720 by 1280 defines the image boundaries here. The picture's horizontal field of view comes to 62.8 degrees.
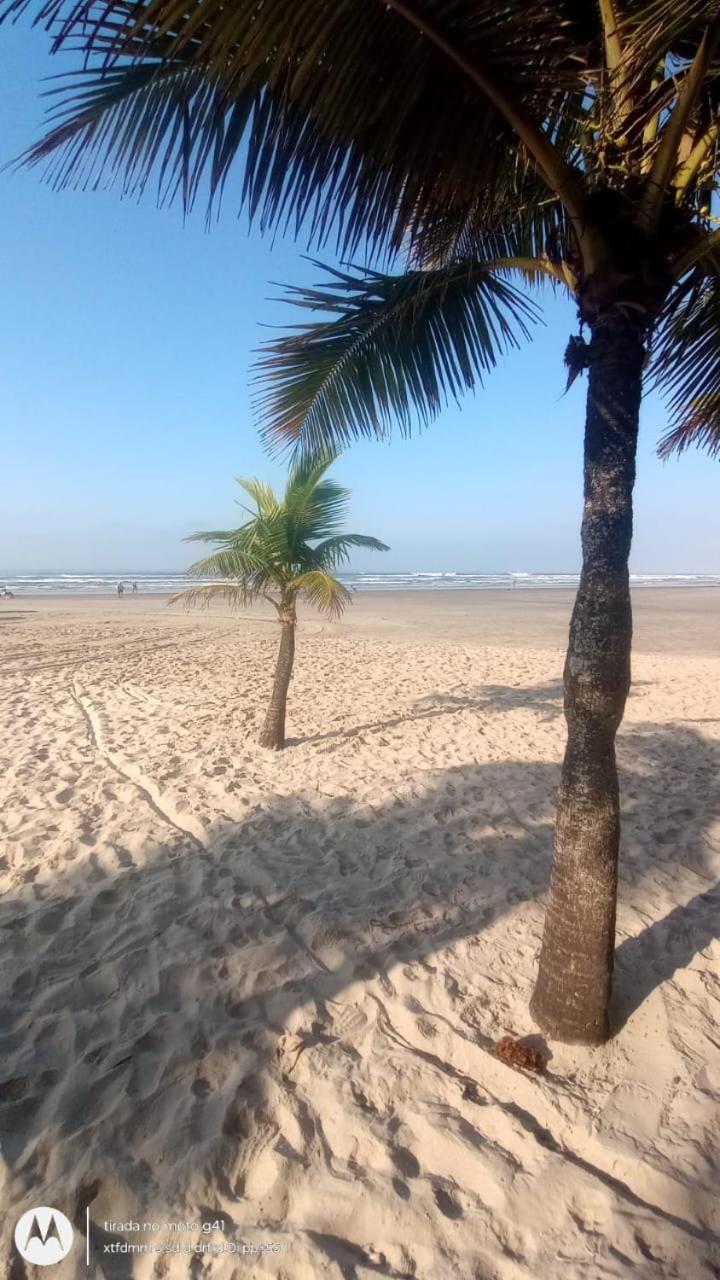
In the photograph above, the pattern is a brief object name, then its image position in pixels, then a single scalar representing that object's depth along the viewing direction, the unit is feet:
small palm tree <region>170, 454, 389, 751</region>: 21.35
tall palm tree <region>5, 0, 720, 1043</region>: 6.08
